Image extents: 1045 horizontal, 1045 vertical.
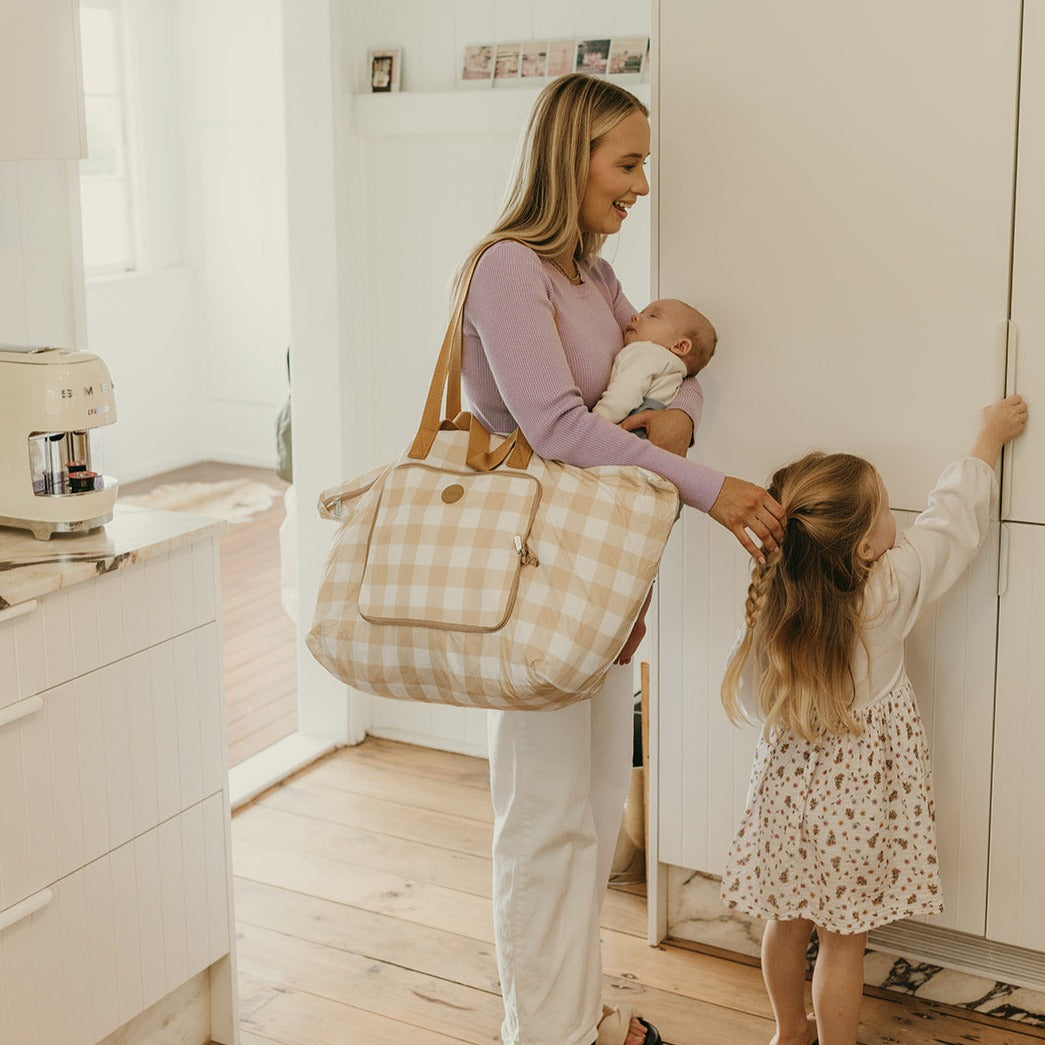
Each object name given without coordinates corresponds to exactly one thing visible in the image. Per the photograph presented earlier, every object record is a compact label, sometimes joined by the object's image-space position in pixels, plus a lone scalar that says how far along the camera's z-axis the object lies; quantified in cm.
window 597
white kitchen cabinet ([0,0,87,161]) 188
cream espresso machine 196
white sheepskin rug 562
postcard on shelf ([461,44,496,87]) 299
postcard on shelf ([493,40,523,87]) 296
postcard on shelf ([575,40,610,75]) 286
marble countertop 181
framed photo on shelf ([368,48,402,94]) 310
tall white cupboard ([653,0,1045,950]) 197
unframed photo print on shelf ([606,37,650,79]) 281
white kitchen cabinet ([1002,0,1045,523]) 190
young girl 192
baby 191
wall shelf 296
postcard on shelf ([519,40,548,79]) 293
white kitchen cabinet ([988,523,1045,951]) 206
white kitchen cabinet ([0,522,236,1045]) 183
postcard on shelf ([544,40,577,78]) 290
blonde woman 178
